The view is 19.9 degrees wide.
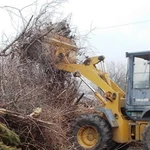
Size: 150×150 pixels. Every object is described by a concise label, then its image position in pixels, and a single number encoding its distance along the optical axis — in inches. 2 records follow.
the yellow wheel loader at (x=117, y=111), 356.5
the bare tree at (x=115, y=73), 1240.8
